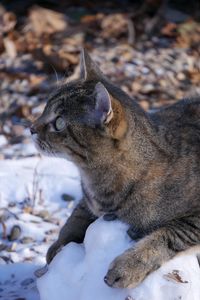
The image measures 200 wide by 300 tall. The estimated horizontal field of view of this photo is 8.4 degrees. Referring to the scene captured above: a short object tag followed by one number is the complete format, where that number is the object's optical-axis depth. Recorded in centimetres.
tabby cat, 509
